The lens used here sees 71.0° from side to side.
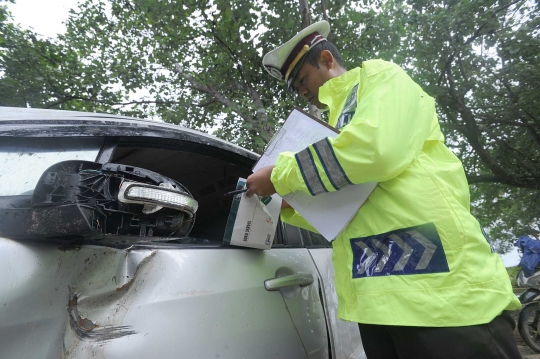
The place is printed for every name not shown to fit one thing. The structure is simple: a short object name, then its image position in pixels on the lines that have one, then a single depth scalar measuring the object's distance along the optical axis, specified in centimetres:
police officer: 101
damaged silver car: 85
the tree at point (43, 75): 540
